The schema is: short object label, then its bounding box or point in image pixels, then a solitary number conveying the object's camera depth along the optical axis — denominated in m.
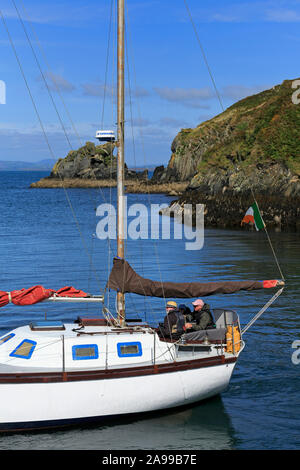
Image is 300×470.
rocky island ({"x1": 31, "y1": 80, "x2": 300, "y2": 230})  62.72
